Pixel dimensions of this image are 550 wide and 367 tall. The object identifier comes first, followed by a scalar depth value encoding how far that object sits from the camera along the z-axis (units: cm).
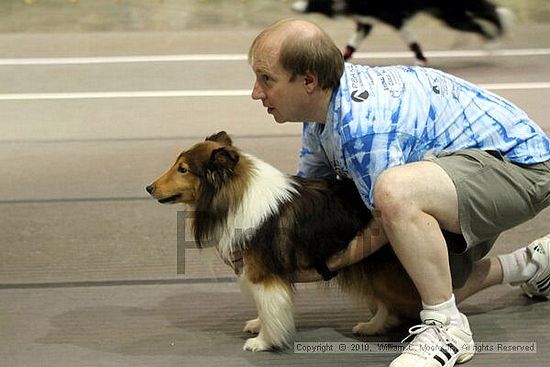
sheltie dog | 509
